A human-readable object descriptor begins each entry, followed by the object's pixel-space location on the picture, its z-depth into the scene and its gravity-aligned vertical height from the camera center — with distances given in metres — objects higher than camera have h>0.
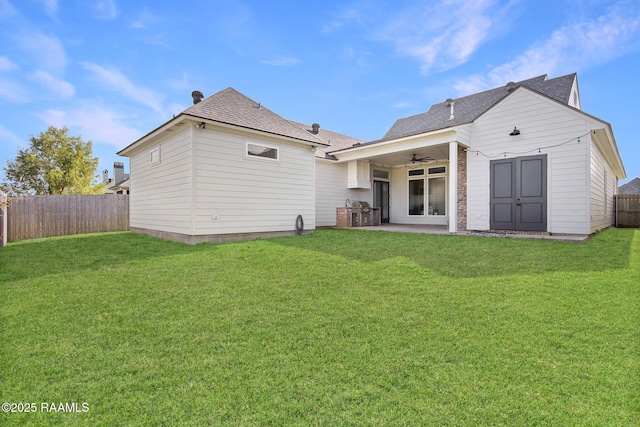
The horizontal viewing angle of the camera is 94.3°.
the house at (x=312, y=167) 7.48 +1.34
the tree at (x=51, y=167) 19.75 +3.26
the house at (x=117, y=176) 25.99 +3.61
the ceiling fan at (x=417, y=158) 12.19 +2.36
